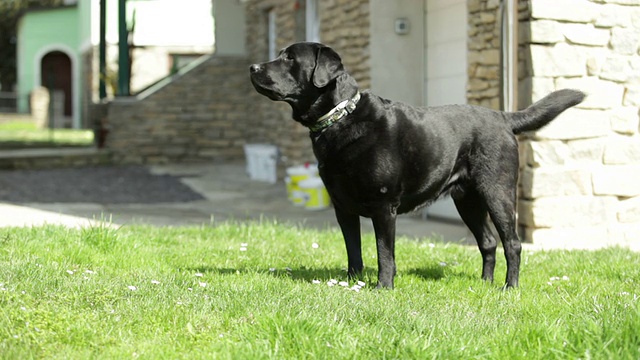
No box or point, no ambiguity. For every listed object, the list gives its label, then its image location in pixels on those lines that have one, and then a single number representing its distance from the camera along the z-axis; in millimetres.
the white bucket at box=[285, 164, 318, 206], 10148
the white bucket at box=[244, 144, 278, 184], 13234
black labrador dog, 4539
